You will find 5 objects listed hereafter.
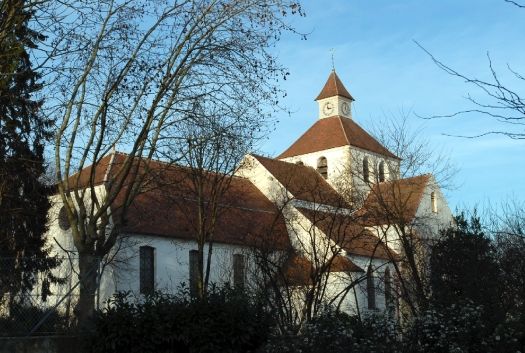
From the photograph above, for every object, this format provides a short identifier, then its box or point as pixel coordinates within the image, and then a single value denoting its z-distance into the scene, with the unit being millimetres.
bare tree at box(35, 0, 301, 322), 14852
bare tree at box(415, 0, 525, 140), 6683
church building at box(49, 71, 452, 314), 28453
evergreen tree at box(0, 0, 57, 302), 10289
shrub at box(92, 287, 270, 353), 12539
